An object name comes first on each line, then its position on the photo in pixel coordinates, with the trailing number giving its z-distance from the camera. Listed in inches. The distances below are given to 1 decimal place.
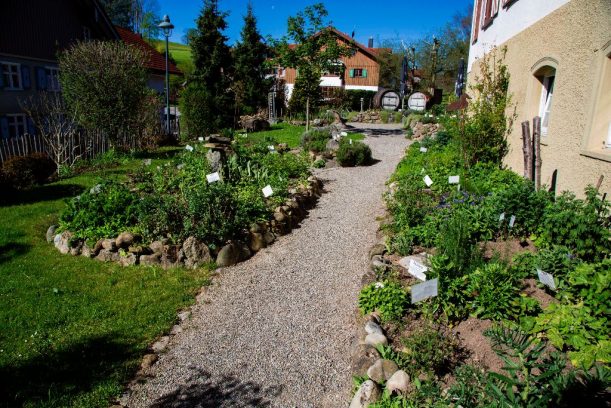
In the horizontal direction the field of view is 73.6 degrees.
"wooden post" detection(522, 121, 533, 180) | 277.9
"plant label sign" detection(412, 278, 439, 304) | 143.9
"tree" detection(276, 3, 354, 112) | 682.8
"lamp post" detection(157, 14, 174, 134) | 615.0
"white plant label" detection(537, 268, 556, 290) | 147.6
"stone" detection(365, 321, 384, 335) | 154.6
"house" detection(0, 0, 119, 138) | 614.9
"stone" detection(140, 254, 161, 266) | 227.5
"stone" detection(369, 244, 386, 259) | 229.2
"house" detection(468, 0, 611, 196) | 209.0
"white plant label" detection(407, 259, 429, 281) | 161.9
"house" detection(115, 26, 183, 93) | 1009.5
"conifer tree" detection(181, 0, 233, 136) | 951.6
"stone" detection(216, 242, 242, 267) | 233.8
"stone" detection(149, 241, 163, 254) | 230.7
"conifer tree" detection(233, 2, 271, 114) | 1067.3
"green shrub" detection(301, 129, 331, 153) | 537.3
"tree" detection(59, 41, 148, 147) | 496.7
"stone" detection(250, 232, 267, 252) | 255.4
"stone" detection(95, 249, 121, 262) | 231.5
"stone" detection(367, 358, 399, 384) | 133.0
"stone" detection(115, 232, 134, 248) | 234.5
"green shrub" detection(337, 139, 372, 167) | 484.7
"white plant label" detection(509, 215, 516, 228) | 203.6
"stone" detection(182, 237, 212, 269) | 230.5
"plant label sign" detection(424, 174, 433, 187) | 289.9
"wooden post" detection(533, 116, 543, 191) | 262.4
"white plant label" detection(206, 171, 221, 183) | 281.1
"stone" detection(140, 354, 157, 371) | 149.0
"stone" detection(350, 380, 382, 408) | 124.3
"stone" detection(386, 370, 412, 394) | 125.5
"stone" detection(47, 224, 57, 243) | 257.1
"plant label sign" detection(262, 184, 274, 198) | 282.4
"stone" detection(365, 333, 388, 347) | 148.7
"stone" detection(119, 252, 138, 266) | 227.6
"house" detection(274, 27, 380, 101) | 1566.2
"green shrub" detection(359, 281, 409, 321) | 164.6
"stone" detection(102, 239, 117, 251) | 233.9
